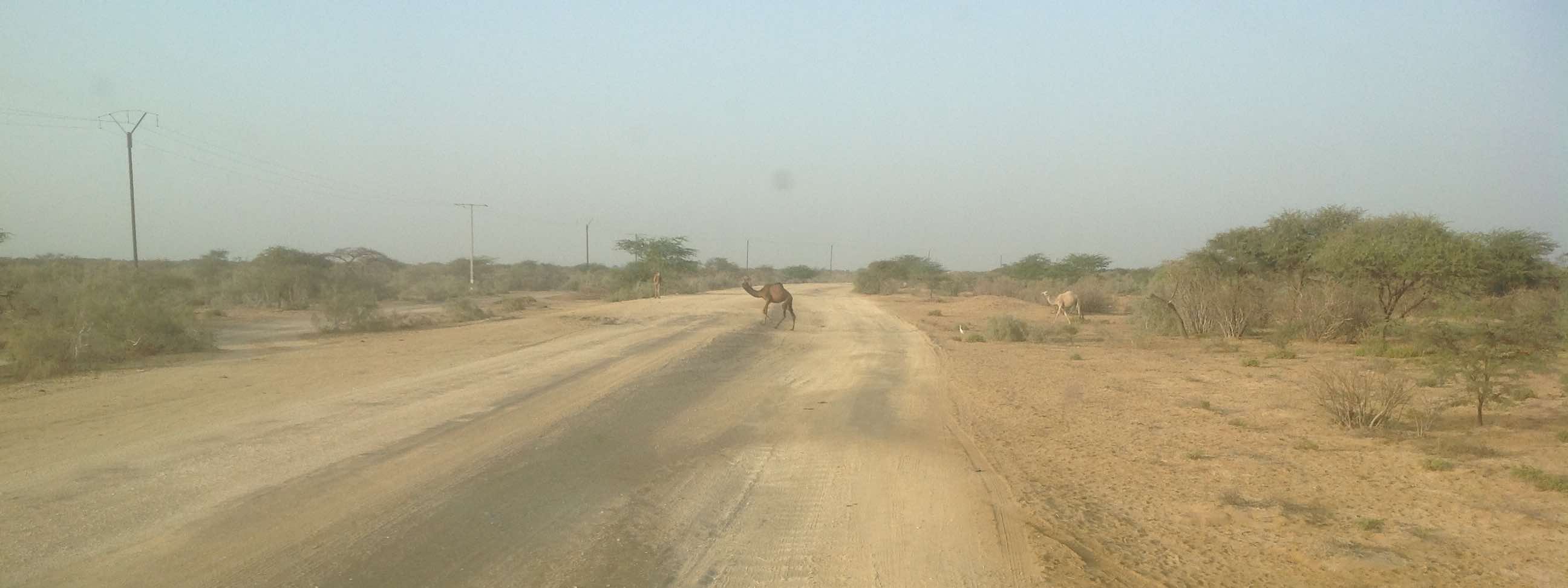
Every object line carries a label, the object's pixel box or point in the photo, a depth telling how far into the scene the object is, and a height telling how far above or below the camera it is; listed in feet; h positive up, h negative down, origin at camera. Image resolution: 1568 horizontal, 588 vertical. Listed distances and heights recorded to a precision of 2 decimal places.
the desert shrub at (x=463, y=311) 84.53 -4.00
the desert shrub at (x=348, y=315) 68.03 -3.51
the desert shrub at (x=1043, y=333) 70.79 -5.44
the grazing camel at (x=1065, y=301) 95.61 -3.37
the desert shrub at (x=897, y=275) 202.28 -0.66
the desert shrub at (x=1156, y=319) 75.51 -4.23
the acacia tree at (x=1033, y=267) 196.44 +1.08
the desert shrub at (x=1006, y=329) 71.36 -4.87
